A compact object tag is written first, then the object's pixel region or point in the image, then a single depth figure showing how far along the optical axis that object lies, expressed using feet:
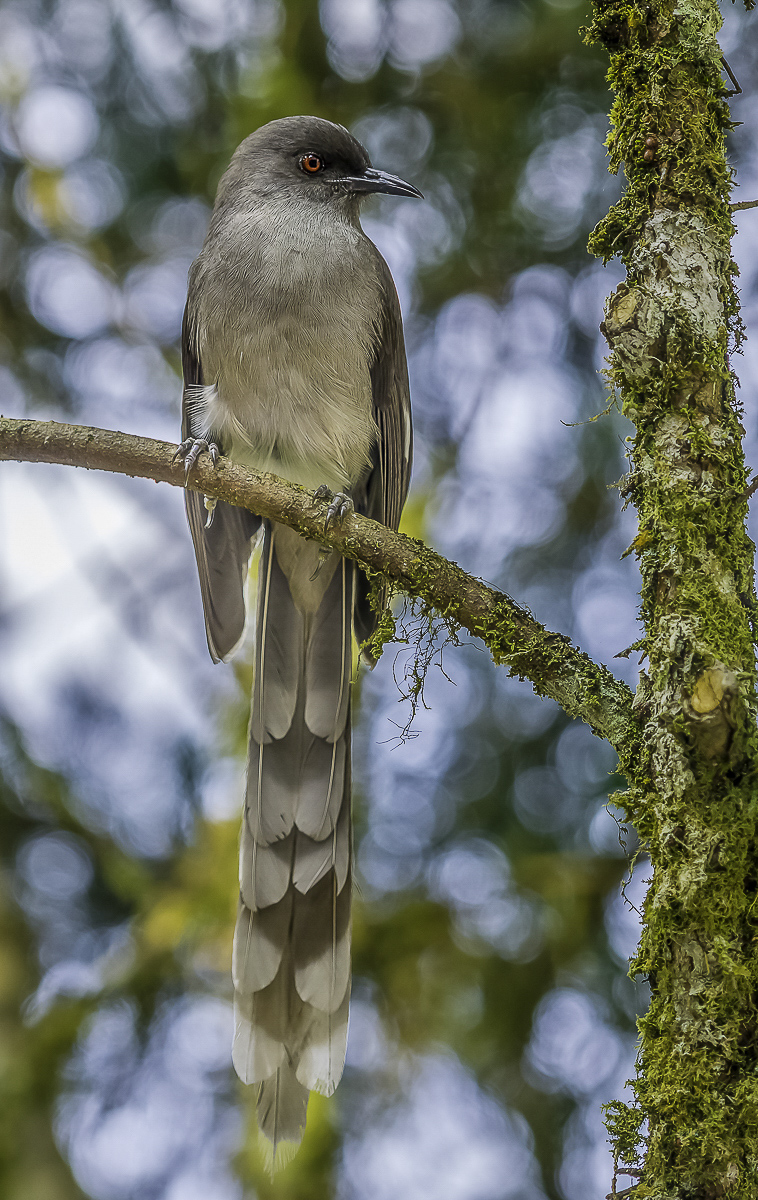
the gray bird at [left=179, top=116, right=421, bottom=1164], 19.71
